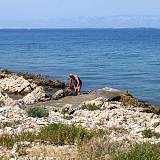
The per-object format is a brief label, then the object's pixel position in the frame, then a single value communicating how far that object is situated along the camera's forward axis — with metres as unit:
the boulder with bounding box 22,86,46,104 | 28.67
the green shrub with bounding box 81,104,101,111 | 24.47
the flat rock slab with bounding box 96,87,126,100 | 30.23
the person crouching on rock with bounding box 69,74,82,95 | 35.91
